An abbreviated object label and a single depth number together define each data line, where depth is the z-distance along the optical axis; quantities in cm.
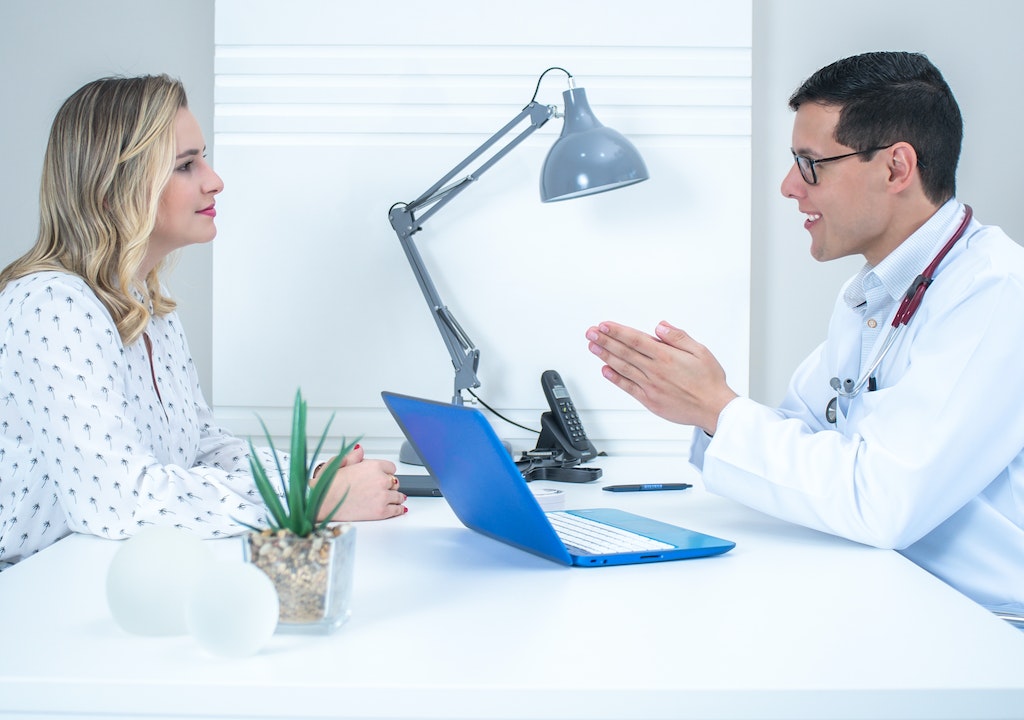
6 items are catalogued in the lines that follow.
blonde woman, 309
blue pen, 344
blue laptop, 290
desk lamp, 365
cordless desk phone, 377
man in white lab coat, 307
